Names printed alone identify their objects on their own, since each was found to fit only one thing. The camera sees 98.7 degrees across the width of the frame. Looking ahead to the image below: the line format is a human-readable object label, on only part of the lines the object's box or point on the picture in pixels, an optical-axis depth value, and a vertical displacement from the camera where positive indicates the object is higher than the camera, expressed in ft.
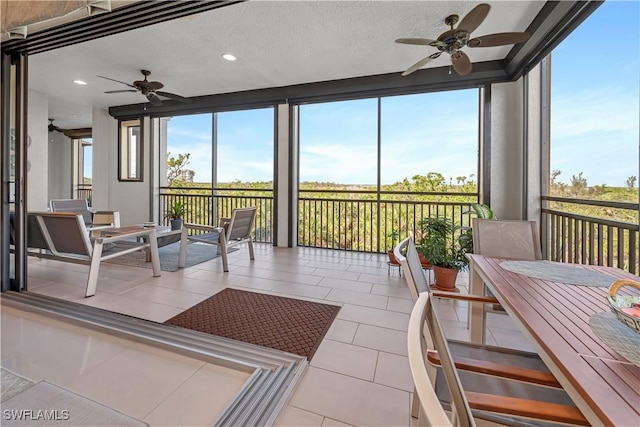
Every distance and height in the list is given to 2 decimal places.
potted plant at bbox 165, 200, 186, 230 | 13.07 -0.34
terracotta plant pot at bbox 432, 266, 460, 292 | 9.20 -2.24
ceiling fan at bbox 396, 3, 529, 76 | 7.03 +4.99
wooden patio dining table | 1.94 -1.23
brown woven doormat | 6.15 -2.80
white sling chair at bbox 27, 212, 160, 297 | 8.36 -0.97
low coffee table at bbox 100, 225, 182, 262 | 10.12 -0.96
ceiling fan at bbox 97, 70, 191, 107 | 12.42 +5.61
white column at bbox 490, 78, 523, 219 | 11.80 +2.73
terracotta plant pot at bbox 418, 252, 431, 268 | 10.33 -1.94
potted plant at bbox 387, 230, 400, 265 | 11.02 -1.29
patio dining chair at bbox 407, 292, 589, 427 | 1.42 -1.62
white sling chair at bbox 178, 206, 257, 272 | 11.28 -0.98
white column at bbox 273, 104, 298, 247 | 15.55 +2.13
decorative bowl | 2.64 -0.98
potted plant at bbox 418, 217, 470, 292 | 9.29 -1.33
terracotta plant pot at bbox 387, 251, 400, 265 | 10.95 -1.91
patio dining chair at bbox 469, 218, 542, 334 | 6.27 -0.62
